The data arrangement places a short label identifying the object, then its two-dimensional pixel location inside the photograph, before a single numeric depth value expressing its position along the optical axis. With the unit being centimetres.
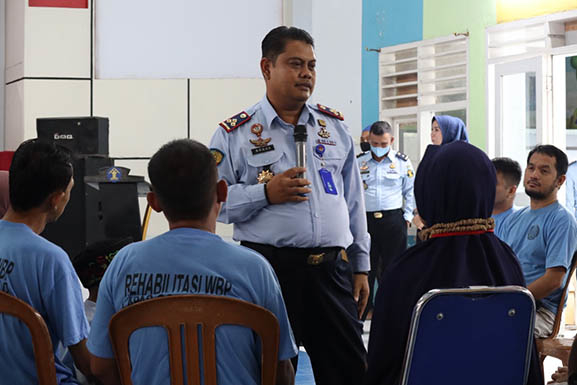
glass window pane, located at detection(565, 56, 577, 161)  743
